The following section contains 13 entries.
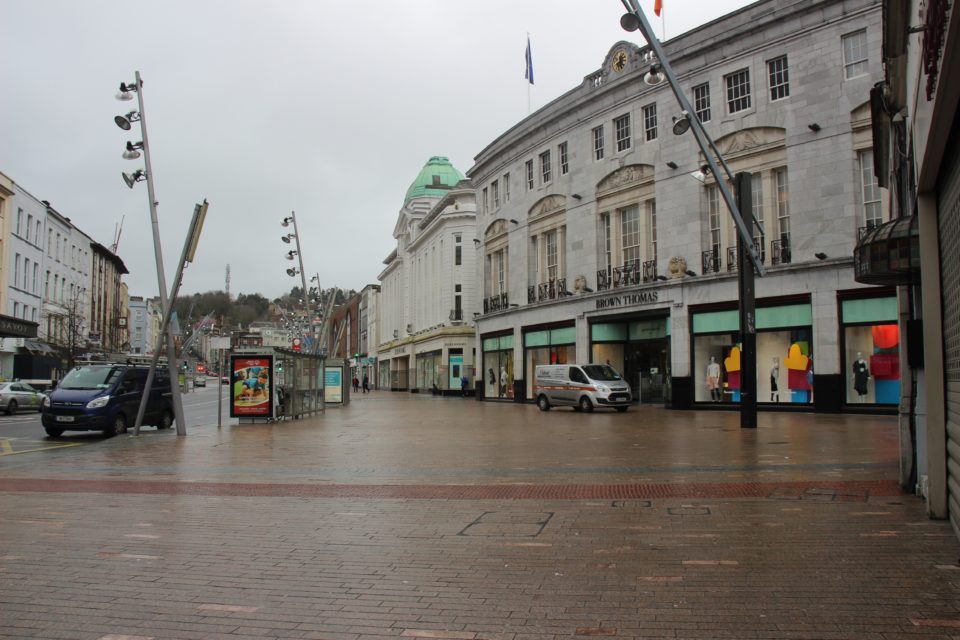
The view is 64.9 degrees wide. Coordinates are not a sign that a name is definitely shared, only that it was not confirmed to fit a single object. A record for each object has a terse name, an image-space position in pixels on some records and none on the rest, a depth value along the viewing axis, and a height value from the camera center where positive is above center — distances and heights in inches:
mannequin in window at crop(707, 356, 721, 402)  1151.0 -27.7
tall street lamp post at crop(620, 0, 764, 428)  693.6 +106.3
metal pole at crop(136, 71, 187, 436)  767.7 +86.3
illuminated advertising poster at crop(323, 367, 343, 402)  1501.0 -42.3
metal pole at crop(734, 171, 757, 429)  744.3 +33.0
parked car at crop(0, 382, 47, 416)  1272.1 -54.0
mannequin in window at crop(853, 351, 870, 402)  964.0 -20.7
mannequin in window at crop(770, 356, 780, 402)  1060.5 -27.6
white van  1140.5 -39.8
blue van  751.7 -36.7
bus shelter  955.3 -23.6
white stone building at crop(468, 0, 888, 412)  982.4 +228.7
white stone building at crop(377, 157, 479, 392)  2438.5 +280.2
